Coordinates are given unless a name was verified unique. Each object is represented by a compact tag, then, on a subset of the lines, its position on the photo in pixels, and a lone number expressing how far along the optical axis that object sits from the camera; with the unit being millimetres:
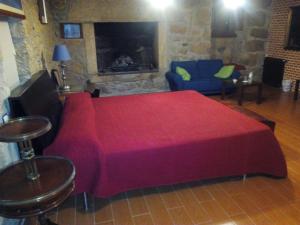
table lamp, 3641
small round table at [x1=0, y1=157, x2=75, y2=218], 1142
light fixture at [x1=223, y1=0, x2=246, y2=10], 5793
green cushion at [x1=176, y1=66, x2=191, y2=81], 5262
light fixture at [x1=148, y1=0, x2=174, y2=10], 5105
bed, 1960
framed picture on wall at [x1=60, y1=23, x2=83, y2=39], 4930
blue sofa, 5133
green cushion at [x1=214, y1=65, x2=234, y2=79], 5387
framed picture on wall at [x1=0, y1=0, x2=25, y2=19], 1793
